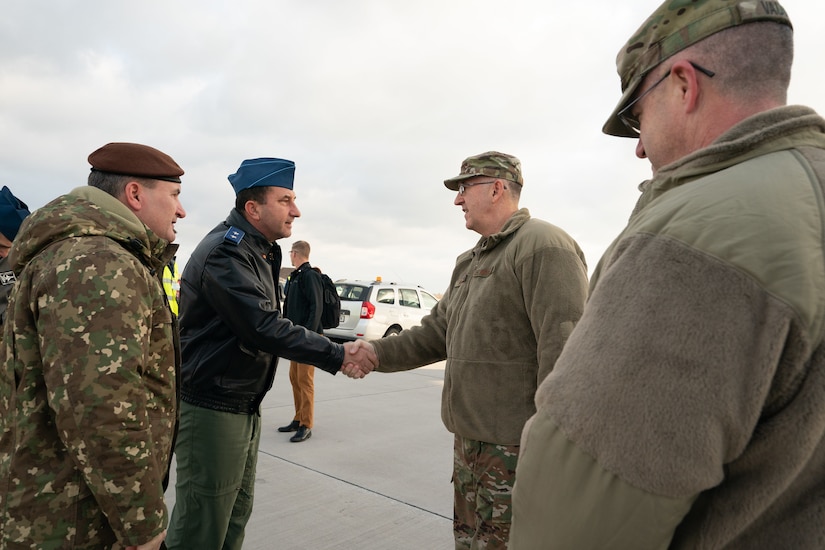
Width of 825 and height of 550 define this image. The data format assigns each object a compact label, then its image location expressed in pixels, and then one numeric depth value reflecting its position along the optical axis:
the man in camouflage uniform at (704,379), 0.78
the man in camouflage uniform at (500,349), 2.47
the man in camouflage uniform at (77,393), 1.65
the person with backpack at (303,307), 5.63
